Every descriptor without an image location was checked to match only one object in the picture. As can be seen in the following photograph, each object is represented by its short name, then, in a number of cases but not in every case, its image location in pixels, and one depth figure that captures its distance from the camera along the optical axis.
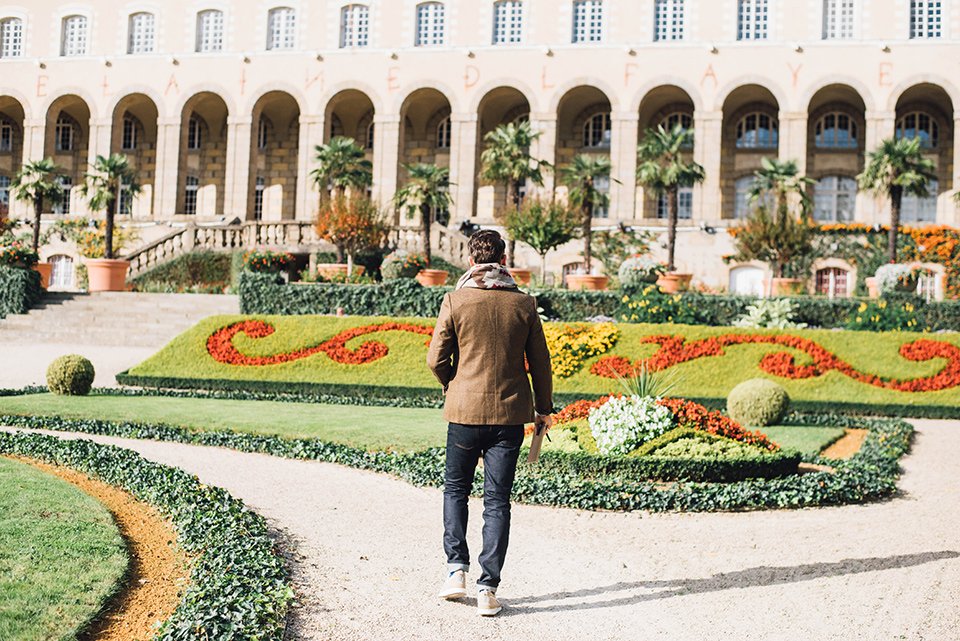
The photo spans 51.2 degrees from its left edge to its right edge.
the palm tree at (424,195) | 31.15
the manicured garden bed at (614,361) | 16.89
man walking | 5.33
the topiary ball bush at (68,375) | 15.76
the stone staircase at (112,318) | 25.52
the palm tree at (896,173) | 30.66
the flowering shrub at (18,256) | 28.06
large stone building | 37.00
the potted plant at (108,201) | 30.27
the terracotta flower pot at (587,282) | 26.53
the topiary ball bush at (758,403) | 14.23
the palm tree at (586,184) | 31.20
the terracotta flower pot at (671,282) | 28.45
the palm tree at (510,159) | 32.91
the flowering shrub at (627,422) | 9.59
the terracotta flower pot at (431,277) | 26.66
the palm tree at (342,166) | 35.22
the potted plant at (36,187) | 37.56
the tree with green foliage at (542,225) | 27.81
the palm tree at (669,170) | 32.66
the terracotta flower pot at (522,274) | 28.94
